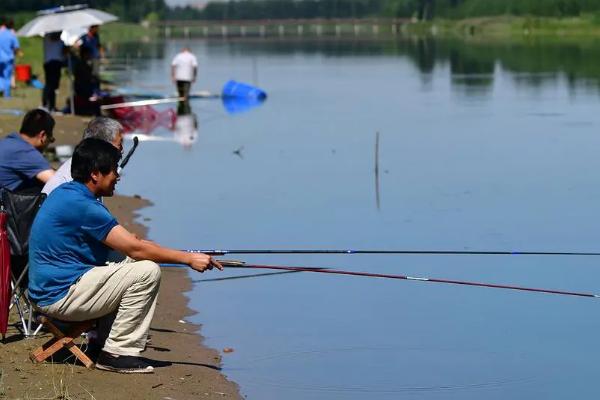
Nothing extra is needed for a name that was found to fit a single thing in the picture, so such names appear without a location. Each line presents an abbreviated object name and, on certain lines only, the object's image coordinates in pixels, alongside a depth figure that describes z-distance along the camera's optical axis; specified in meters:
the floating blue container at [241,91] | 62.75
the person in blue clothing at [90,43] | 46.05
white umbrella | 42.06
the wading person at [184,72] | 57.12
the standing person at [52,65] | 44.00
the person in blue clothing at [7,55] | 47.41
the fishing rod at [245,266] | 14.66
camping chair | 14.98
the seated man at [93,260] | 13.54
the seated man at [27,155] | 16.66
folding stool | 13.95
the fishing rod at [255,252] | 14.85
